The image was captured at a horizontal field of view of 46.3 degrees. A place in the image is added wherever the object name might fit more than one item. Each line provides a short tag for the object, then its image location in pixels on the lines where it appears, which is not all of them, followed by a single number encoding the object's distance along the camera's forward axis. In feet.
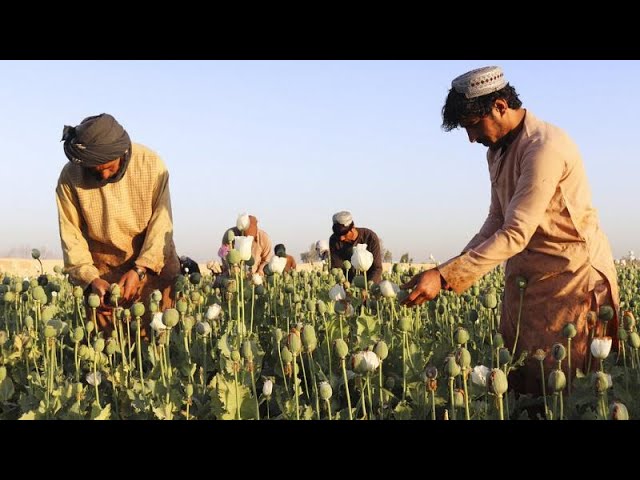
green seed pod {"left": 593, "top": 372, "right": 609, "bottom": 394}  7.95
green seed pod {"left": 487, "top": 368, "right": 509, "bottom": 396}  7.63
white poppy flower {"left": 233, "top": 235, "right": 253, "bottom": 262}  11.80
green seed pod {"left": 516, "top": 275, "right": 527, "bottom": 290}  11.34
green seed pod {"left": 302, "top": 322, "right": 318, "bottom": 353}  9.31
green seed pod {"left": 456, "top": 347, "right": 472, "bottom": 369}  8.34
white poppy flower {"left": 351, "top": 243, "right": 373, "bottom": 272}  11.41
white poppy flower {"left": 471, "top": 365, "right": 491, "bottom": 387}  9.05
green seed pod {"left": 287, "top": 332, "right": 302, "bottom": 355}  9.05
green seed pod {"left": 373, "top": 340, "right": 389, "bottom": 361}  8.65
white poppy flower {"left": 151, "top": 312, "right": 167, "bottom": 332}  11.56
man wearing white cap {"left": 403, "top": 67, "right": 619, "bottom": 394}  9.99
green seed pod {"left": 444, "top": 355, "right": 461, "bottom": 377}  8.17
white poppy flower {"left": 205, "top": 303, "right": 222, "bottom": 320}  12.67
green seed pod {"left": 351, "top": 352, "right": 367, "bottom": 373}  8.45
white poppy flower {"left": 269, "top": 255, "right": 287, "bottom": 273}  14.15
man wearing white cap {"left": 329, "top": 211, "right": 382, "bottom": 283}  23.06
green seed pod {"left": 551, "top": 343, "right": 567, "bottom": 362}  9.39
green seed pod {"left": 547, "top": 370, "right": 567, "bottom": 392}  8.18
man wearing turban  13.88
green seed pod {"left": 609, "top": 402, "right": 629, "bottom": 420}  7.11
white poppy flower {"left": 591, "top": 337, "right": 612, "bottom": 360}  9.46
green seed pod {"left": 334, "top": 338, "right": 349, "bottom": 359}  8.85
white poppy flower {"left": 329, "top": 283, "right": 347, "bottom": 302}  11.02
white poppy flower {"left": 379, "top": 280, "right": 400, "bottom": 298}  10.30
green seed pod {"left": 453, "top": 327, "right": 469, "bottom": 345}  9.61
